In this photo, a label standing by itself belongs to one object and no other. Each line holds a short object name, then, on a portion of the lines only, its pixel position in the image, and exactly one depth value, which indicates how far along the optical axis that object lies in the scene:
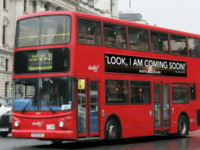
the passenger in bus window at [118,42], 17.23
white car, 21.77
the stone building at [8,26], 61.62
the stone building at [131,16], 125.75
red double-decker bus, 15.28
